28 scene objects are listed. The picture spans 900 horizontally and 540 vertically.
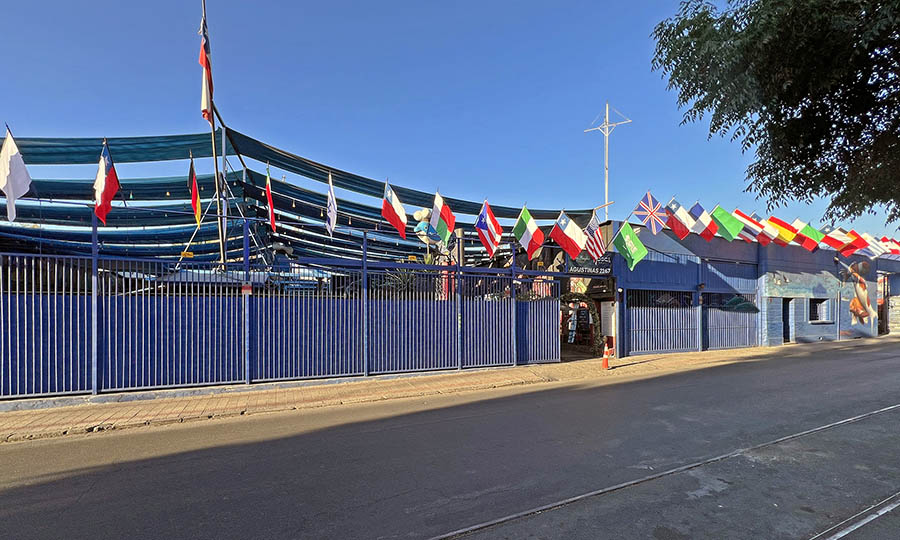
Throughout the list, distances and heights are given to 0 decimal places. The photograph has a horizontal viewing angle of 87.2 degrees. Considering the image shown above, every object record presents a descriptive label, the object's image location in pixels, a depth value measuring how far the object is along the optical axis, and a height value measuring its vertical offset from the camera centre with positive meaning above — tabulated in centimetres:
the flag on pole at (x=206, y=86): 882 +346
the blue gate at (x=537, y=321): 1415 -161
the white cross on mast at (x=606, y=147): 2291 +593
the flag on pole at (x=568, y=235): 1438 +100
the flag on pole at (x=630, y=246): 1557 +70
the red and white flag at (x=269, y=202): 1139 +168
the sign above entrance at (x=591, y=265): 1752 +9
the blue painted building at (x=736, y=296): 1819 -134
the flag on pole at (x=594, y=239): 1555 +94
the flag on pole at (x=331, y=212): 1130 +138
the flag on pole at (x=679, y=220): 1645 +163
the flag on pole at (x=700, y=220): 1669 +165
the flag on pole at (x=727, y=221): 1742 +168
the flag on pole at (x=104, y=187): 893 +161
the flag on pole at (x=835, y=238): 2270 +134
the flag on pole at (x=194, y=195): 1027 +166
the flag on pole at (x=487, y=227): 1308 +114
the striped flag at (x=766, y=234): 2011 +136
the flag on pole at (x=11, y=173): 788 +167
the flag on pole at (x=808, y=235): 2108 +137
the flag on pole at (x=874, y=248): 2493 +91
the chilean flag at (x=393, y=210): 1176 +147
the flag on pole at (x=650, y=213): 1570 +180
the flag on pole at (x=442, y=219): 1240 +132
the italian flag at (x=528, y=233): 1369 +101
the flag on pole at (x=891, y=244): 2657 +118
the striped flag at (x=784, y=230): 2048 +156
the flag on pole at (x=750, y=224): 2000 +179
